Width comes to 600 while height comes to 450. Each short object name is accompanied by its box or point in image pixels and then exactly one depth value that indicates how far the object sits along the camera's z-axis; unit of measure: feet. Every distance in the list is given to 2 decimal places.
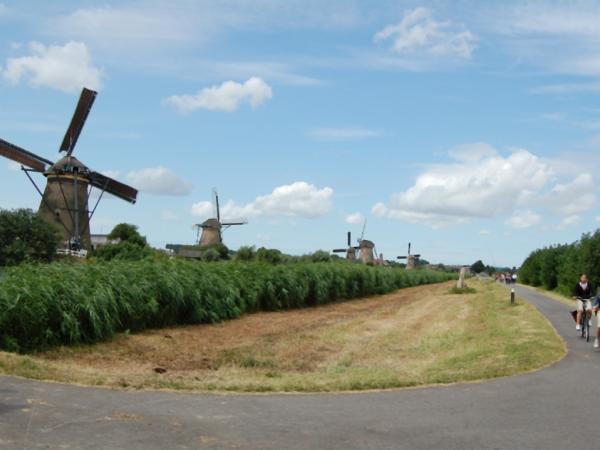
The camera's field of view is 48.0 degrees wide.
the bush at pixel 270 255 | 177.99
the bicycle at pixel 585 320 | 59.00
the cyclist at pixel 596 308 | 52.53
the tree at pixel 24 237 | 161.99
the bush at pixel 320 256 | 211.27
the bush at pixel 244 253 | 163.32
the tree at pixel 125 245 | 167.06
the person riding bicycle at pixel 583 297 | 60.18
